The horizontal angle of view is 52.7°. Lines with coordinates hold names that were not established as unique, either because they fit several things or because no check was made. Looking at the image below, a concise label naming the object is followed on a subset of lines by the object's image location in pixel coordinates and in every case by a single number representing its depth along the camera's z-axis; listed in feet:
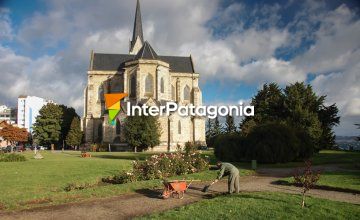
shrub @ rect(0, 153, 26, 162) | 103.51
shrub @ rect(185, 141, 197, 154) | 73.53
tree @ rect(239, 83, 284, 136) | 166.09
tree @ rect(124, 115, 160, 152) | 174.91
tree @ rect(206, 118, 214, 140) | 314.96
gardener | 43.06
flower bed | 60.08
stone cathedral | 194.39
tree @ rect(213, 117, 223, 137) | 314.14
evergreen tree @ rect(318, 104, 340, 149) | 166.20
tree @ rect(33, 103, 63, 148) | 232.32
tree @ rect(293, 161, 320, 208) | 35.29
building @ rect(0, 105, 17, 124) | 503.28
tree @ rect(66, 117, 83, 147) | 215.92
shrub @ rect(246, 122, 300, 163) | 89.25
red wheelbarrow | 41.25
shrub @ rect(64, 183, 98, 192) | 51.65
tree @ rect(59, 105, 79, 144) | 246.53
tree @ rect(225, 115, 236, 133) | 297.53
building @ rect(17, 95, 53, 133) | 456.86
